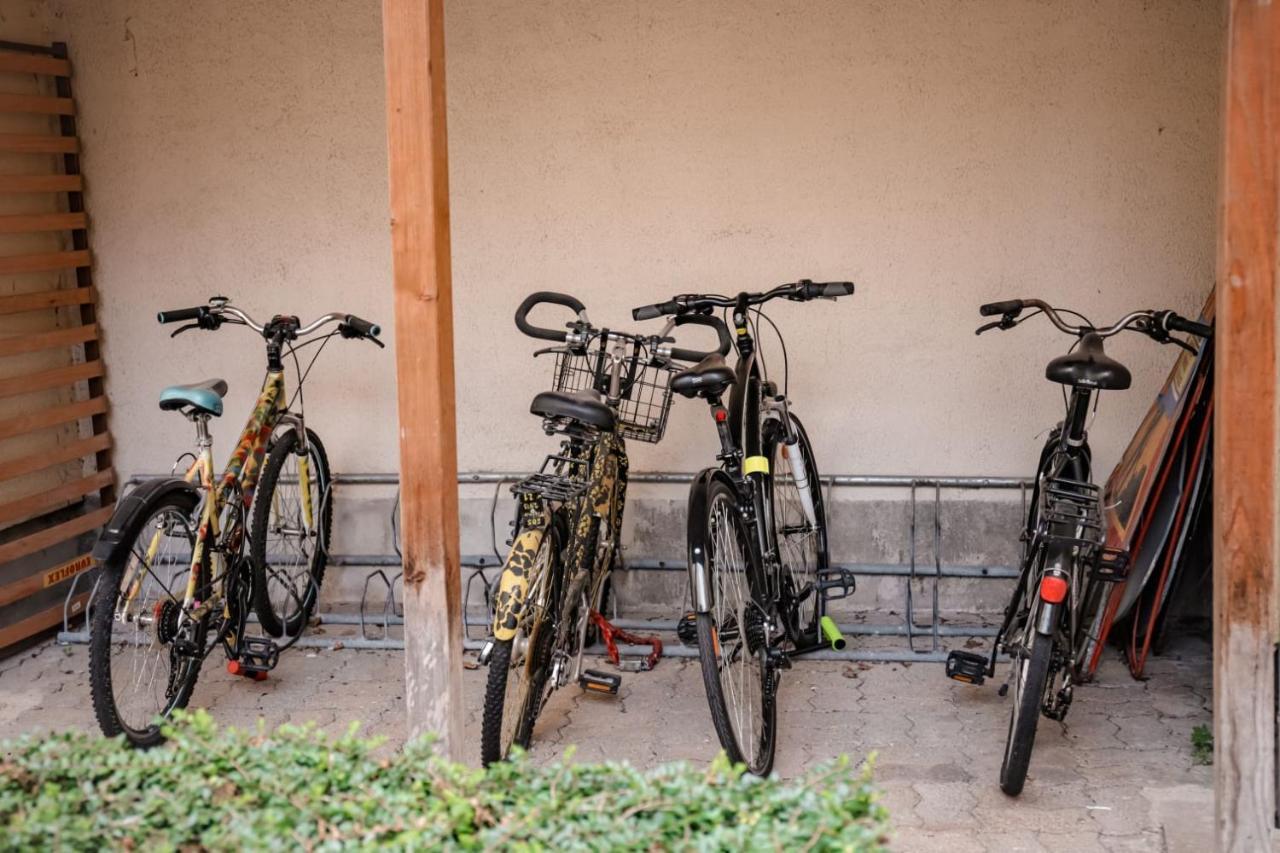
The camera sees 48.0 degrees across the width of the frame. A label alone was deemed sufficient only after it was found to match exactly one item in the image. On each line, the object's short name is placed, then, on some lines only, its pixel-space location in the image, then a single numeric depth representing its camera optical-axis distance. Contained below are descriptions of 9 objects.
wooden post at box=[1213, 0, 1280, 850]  3.16
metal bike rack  5.32
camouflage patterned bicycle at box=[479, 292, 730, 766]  3.99
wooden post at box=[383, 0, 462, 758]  3.35
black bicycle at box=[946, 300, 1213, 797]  3.95
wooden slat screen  5.46
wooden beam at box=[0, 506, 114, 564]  5.36
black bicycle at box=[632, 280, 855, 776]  3.97
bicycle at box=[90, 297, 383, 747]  4.28
